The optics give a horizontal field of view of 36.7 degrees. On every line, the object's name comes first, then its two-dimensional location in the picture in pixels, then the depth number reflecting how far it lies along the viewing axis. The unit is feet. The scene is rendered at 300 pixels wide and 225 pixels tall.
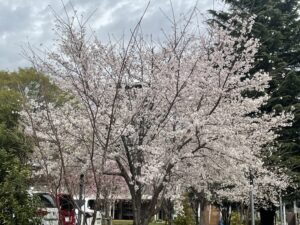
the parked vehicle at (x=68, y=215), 22.34
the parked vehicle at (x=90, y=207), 61.98
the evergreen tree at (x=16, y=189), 27.25
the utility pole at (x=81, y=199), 22.16
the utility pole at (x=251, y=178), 46.64
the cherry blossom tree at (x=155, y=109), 27.02
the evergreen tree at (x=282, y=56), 63.41
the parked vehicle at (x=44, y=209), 29.51
